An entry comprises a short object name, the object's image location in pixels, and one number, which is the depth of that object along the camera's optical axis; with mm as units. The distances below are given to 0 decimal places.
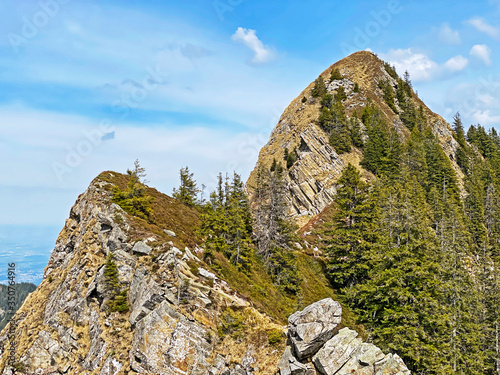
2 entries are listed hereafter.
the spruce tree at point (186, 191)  51188
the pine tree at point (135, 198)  33031
